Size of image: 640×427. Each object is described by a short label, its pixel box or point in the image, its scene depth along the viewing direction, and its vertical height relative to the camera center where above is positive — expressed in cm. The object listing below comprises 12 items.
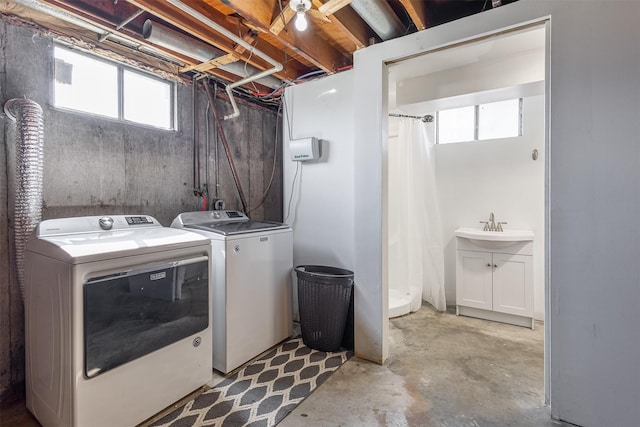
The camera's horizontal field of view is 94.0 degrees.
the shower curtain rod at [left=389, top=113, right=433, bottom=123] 329 +107
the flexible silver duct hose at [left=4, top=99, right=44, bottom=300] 164 +24
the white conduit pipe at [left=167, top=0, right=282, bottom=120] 171 +117
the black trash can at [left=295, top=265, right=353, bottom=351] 232 -75
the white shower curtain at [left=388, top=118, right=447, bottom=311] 333 +4
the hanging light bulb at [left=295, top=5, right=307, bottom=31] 161 +104
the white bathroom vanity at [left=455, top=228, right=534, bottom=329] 281 -63
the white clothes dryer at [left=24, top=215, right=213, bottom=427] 140 -56
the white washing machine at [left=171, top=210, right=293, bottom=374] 207 -53
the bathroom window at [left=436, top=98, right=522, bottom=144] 319 +101
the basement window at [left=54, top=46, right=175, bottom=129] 200 +93
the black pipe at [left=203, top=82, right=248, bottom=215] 276 +65
